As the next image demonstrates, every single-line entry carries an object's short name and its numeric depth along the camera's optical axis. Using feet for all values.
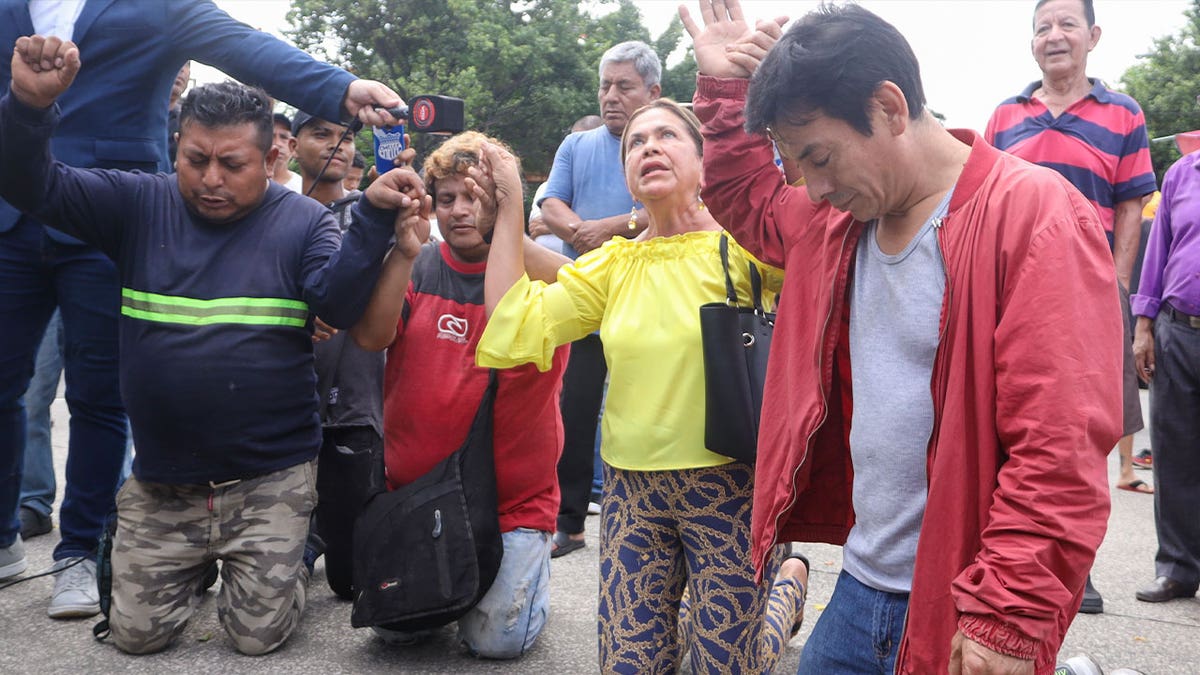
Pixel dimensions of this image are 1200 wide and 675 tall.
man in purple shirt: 15.34
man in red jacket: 5.70
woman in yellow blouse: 9.70
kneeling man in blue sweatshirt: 12.03
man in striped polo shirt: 15.26
